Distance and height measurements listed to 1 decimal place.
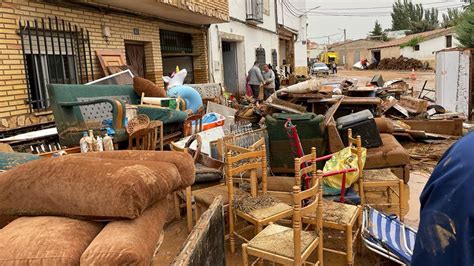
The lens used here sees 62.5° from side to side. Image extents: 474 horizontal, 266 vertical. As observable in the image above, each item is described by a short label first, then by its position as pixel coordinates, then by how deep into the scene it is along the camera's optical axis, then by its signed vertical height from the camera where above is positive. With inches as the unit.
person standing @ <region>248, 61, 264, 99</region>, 512.4 -3.8
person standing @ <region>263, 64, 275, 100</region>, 531.0 -9.3
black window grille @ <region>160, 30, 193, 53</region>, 418.6 +42.1
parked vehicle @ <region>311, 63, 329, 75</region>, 1417.3 +4.9
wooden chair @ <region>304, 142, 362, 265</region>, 128.3 -50.2
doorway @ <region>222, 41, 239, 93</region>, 587.2 +15.7
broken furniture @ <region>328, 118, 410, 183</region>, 220.1 -50.6
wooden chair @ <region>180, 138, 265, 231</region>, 153.9 -47.6
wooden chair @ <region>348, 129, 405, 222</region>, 164.9 -48.4
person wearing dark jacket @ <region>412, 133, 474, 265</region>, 35.8 -14.1
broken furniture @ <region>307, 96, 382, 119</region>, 305.9 -27.3
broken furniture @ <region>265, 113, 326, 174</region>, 237.9 -39.1
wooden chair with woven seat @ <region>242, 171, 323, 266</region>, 108.5 -50.2
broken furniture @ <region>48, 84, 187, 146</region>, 203.6 -15.8
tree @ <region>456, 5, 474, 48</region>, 805.9 +71.1
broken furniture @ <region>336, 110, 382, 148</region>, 235.1 -37.0
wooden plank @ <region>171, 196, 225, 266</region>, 66.9 -31.5
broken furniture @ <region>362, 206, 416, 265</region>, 125.9 -58.0
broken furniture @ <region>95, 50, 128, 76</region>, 282.0 +16.4
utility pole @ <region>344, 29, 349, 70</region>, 2210.1 +102.6
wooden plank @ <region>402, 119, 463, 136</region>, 330.0 -52.4
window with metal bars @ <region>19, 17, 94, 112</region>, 230.4 +19.3
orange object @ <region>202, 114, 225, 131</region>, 270.5 -32.6
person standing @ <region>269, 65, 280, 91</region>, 629.6 -14.5
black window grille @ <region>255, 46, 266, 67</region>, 663.1 +32.8
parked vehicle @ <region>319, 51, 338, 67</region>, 1899.4 +67.6
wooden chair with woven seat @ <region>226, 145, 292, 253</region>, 135.4 -47.8
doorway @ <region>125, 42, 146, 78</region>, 350.3 +22.4
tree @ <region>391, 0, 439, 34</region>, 2730.3 +364.5
